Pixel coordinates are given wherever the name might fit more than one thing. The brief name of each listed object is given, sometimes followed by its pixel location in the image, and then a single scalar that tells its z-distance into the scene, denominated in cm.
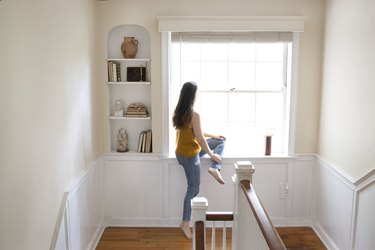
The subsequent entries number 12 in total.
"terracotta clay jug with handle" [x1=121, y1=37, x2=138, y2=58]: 388
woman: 357
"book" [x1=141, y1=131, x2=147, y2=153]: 407
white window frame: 379
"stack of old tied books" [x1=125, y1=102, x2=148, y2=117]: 399
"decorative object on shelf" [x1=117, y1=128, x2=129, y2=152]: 408
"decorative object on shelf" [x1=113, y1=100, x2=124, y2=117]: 403
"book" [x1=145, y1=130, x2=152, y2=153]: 407
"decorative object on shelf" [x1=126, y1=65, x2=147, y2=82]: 398
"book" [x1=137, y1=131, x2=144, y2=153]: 407
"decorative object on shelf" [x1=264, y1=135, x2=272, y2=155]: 405
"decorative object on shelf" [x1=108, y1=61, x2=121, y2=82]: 394
